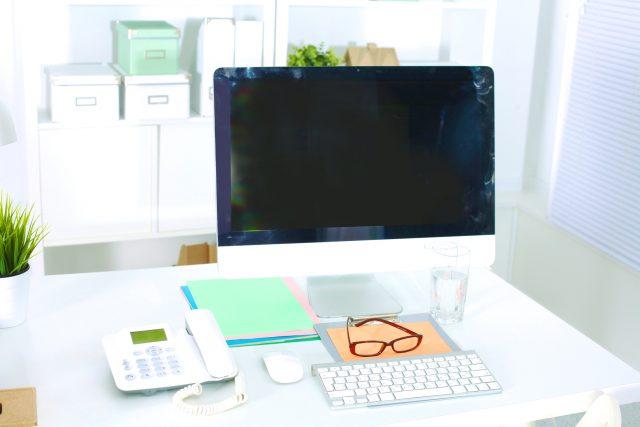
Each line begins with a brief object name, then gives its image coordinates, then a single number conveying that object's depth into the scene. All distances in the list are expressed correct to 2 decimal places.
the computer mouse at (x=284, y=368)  1.57
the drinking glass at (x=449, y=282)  1.85
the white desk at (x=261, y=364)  1.47
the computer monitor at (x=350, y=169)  1.73
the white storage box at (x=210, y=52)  2.94
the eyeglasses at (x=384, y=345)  1.68
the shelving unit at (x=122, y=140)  2.86
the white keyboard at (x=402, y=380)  1.51
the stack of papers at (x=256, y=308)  1.75
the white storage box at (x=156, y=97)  2.89
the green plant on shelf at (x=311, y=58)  3.13
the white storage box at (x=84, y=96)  2.82
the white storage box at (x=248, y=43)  2.97
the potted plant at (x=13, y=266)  1.70
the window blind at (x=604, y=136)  2.92
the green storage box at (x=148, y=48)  2.88
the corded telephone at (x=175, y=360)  1.48
